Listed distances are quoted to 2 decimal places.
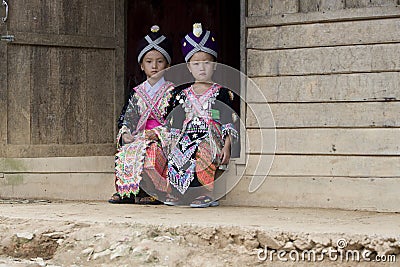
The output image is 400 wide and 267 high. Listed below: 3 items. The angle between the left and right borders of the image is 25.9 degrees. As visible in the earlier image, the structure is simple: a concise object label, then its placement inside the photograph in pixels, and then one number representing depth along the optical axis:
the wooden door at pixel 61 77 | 6.36
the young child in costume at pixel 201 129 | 5.95
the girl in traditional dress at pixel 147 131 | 6.11
